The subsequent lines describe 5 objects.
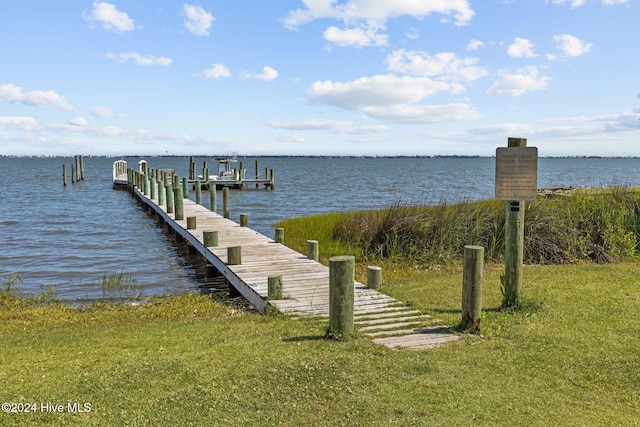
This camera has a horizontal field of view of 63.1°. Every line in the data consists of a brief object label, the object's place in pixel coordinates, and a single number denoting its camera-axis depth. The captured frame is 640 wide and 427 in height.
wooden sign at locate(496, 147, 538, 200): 7.03
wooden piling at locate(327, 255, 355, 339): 6.15
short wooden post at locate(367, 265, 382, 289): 8.87
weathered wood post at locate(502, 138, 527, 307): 7.30
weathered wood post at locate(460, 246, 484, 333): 6.45
